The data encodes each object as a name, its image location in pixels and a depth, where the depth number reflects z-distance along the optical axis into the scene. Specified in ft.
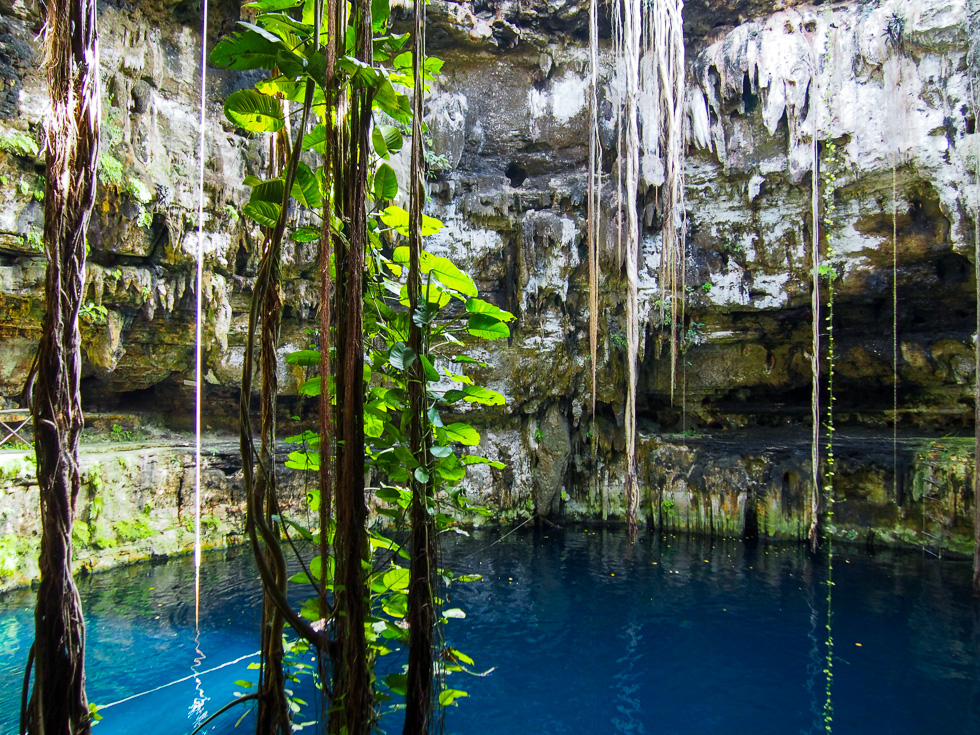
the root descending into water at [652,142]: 23.72
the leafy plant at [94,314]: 23.81
